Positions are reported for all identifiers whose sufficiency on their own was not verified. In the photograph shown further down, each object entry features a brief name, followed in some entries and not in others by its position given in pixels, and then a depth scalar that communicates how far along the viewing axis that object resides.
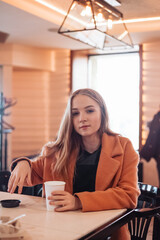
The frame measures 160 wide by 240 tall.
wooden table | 1.31
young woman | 1.70
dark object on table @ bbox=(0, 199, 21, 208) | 1.69
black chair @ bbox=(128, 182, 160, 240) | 1.79
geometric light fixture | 3.23
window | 6.39
